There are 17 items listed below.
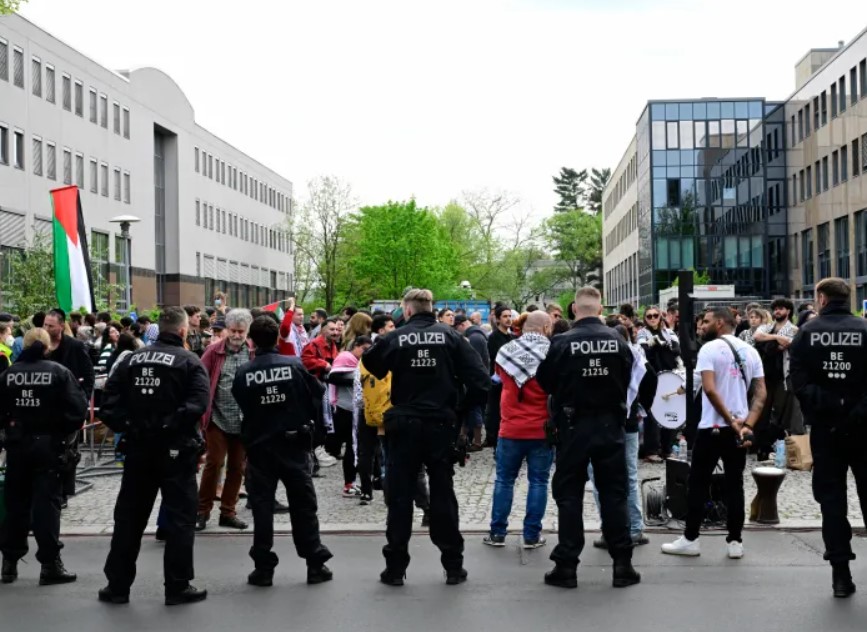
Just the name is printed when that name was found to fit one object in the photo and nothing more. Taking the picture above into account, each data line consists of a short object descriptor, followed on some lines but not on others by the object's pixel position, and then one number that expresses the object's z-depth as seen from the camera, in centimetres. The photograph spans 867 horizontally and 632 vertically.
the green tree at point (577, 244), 11109
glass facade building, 6372
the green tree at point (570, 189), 12562
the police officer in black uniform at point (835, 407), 728
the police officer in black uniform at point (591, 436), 763
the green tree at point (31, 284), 3678
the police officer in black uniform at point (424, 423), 775
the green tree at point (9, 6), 2107
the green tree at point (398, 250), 7219
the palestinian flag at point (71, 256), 1580
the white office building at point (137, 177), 4588
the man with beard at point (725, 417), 810
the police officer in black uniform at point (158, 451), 732
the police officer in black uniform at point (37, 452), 787
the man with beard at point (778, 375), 1322
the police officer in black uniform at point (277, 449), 778
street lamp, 2954
